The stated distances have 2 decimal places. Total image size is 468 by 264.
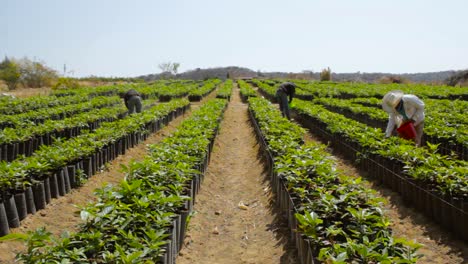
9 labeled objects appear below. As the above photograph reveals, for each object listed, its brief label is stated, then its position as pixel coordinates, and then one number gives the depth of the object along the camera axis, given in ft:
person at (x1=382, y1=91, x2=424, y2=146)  25.53
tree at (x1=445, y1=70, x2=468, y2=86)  142.02
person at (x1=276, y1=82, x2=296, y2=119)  44.91
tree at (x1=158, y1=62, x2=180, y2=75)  298.97
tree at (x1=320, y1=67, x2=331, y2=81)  187.21
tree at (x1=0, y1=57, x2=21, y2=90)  139.03
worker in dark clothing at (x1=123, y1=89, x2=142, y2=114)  46.01
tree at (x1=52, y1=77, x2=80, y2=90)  129.22
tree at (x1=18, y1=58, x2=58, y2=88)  146.72
